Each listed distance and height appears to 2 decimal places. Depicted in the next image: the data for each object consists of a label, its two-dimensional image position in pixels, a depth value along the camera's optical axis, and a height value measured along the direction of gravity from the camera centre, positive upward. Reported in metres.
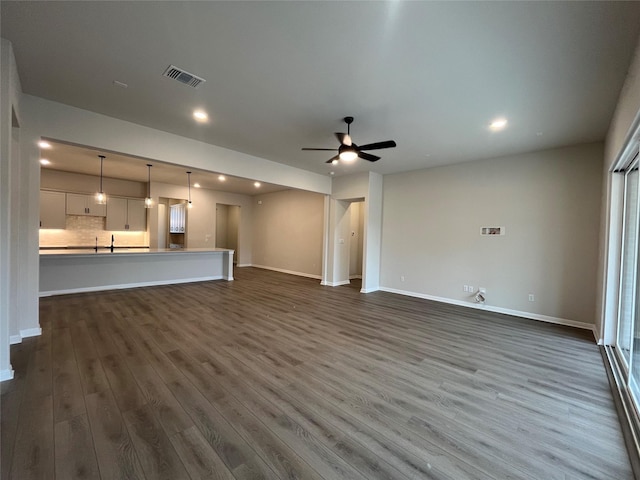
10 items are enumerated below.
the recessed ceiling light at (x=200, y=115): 3.65 +1.65
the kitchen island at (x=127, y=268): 5.45 -0.87
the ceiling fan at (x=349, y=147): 3.54 +1.22
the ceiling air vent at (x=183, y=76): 2.72 +1.64
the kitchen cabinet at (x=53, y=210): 7.10 +0.54
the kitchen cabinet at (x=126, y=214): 8.05 +0.55
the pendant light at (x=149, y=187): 6.74 +1.40
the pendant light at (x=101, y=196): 6.02 +0.80
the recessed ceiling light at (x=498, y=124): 3.62 +1.63
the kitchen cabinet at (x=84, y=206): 7.45 +0.72
